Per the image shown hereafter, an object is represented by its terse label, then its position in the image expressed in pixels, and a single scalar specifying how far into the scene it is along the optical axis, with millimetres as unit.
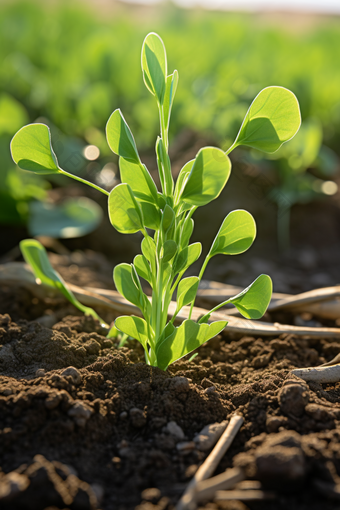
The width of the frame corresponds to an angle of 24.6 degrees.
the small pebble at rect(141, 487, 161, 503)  248
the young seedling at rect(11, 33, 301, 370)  272
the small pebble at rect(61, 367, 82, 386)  287
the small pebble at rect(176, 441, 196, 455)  267
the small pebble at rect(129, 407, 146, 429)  275
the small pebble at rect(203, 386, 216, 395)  293
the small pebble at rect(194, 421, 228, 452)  269
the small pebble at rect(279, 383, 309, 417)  279
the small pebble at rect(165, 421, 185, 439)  273
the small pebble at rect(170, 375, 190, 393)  288
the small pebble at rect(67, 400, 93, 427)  270
